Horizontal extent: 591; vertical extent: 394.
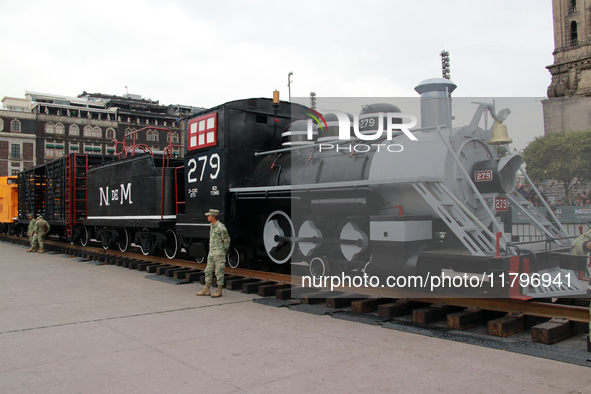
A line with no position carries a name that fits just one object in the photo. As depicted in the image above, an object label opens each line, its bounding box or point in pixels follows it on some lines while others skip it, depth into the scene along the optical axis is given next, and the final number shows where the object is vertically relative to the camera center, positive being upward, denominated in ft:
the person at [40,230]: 51.90 -1.47
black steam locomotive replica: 17.52 +0.96
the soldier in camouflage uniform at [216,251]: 24.21 -2.02
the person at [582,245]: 13.79 -1.22
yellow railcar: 71.51 +2.86
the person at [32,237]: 52.81 -2.29
